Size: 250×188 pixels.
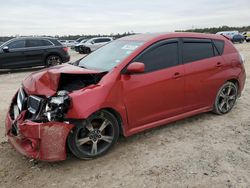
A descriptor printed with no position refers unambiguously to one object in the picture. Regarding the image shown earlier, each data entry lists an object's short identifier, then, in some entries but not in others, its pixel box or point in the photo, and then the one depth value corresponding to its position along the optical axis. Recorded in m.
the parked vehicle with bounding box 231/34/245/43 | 26.45
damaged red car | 2.47
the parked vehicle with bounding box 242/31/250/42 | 27.54
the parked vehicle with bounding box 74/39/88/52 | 20.85
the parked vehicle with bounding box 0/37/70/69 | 9.01
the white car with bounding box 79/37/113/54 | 20.22
